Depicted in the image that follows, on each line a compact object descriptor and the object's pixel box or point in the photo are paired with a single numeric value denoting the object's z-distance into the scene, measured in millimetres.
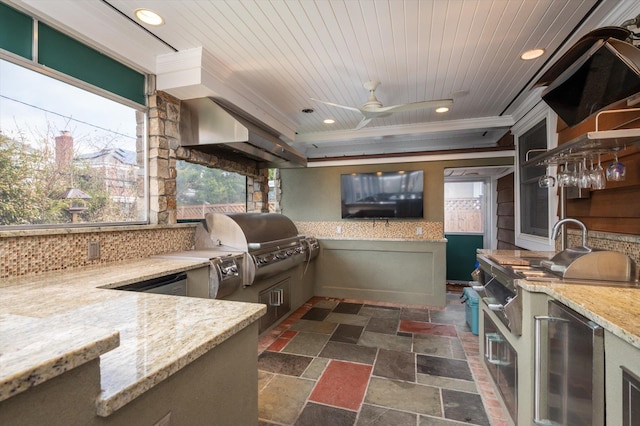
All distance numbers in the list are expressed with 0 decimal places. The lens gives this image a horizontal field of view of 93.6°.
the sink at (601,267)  1570
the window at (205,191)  3031
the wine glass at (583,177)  1733
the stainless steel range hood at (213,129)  2713
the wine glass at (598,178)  1673
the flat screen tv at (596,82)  1227
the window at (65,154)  1741
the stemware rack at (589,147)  1392
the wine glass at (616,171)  1592
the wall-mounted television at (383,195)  4262
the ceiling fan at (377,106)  2593
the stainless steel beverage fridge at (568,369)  1134
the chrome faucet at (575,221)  1857
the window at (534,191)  3016
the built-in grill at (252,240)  2752
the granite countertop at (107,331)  521
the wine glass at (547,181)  2284
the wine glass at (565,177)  1886
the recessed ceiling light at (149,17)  1961
